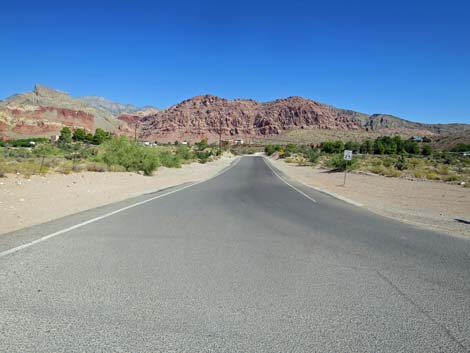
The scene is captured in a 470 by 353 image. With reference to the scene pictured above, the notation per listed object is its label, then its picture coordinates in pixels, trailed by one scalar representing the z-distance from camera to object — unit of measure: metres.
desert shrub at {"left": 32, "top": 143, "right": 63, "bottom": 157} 40.24
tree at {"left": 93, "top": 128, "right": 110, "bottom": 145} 113.21
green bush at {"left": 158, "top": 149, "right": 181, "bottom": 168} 44.56
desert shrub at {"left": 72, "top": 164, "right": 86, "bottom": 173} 25.47
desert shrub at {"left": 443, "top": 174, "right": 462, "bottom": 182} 32.19
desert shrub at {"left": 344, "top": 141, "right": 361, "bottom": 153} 111.74
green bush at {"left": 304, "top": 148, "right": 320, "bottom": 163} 65.94
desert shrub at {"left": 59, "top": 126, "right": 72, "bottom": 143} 98.30
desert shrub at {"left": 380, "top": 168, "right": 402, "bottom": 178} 36.81
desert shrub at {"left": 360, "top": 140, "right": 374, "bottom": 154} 106.43
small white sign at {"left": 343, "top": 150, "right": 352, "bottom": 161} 27.23
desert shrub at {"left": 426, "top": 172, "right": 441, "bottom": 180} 33.57
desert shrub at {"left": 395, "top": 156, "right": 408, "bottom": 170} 44.17
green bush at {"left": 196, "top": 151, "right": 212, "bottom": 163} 66.76
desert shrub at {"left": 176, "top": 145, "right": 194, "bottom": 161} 62.53
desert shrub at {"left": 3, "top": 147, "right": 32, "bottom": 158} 34.91
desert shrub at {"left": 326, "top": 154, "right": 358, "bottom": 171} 45.19
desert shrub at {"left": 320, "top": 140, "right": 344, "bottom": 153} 109.00
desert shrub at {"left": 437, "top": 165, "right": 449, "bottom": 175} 37.00
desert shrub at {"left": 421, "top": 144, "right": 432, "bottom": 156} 89.18
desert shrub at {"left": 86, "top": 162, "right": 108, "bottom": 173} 27.50
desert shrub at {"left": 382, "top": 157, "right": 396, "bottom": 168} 48.54
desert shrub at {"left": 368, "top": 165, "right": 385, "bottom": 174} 40.41
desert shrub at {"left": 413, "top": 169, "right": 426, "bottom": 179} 35.12
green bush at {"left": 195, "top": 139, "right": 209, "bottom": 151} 117.46
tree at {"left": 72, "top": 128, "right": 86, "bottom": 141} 114.68
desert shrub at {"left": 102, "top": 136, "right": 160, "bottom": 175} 31.05
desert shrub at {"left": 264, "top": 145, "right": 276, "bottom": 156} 127.33
